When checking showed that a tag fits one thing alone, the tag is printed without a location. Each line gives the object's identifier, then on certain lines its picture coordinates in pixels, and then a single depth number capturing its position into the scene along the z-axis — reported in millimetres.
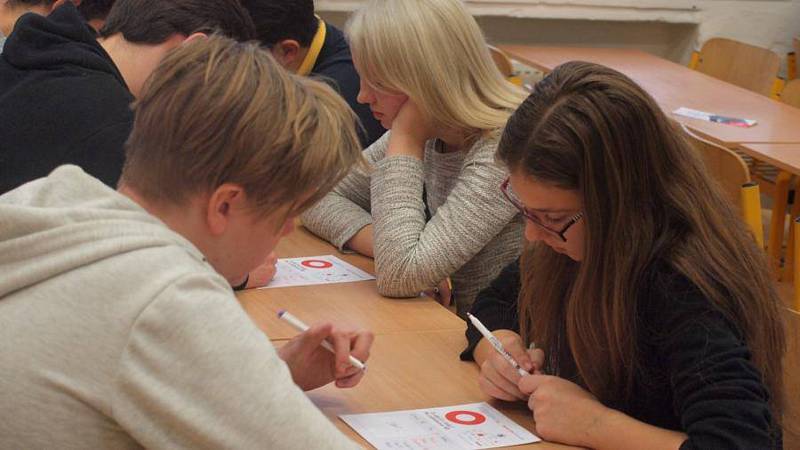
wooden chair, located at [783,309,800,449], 1940
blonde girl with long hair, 2365
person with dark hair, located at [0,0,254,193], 2215
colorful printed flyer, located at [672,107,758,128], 4457
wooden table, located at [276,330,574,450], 1742
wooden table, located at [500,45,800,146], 4316
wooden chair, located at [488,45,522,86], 5027
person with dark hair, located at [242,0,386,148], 3213
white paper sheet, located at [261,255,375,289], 2402
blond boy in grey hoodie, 1092
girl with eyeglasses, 1576
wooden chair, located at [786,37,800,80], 6094
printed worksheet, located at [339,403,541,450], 1601
